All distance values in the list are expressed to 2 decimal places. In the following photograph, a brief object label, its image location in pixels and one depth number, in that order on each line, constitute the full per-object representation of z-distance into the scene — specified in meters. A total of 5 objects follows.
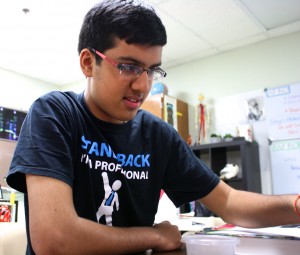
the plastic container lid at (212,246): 0.58
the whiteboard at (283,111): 3.08
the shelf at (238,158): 2.99
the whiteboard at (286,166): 2.99
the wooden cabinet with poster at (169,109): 3.48
